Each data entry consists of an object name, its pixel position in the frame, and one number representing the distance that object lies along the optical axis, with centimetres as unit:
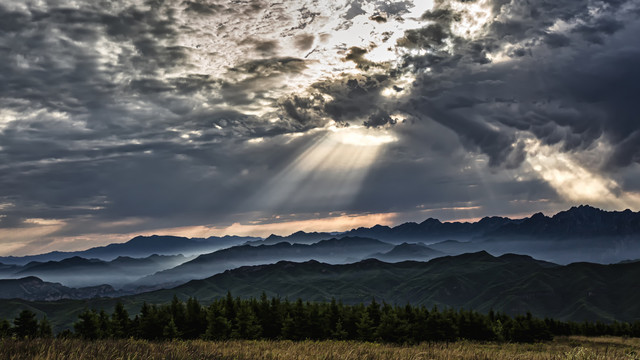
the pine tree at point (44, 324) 3682
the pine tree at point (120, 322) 4266
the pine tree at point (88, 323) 4188
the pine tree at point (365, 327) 4197
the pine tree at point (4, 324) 4017
